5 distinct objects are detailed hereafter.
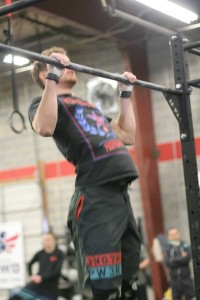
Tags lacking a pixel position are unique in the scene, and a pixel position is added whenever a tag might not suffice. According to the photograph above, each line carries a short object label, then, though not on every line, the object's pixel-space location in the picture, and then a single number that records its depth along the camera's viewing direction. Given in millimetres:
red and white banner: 8852
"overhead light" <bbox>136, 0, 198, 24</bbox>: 5086
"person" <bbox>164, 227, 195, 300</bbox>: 6969
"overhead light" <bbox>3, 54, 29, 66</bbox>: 7148
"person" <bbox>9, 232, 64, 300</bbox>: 6617
